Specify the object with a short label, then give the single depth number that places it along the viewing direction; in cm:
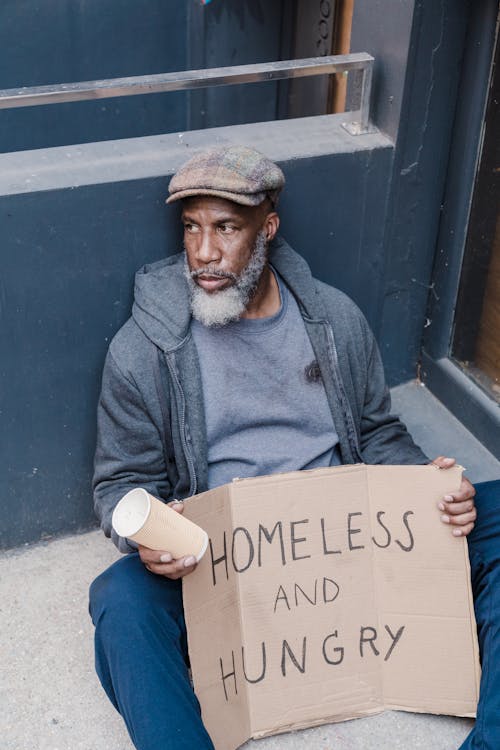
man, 259
